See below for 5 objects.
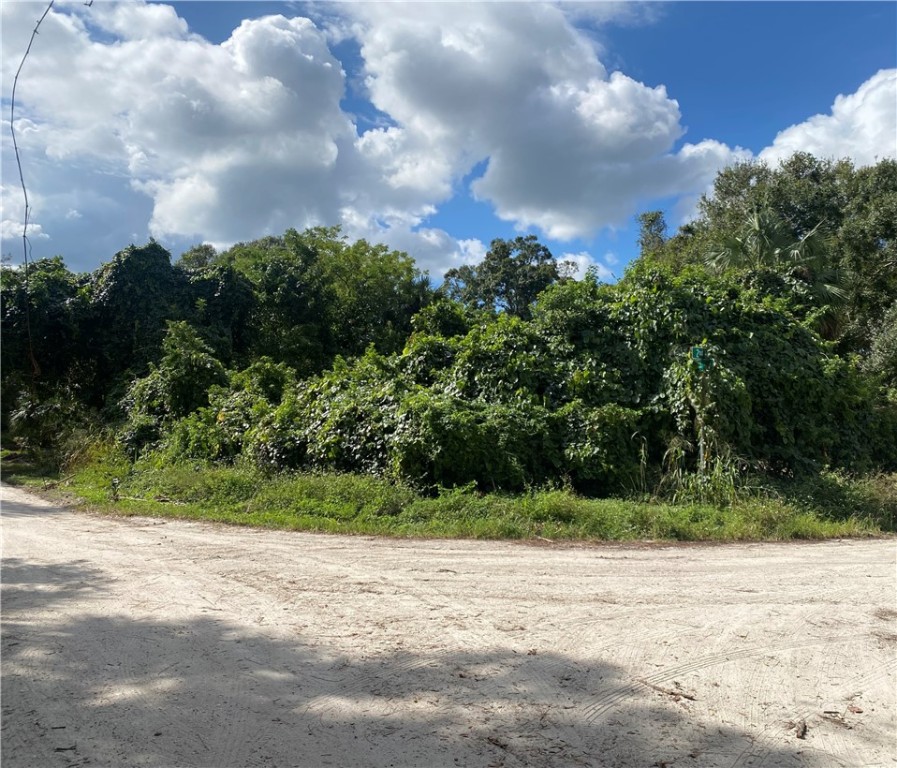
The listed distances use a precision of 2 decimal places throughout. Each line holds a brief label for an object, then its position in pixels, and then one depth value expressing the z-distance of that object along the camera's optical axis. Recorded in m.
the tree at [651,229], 34.78
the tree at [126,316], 20.17
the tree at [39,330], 19.00
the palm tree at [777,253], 17.23
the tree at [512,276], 37.03
